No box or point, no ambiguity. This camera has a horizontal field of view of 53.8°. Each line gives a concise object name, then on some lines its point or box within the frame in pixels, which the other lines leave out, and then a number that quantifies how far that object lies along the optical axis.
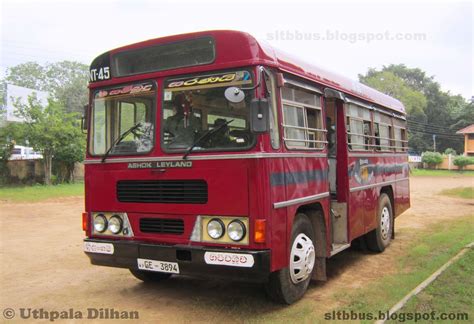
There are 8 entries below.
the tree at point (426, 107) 59.41
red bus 4.77
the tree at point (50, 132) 23.48
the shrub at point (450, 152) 54.22
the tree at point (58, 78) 55.91
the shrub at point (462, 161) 44.00
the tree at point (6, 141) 23.44
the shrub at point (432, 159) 47.34
